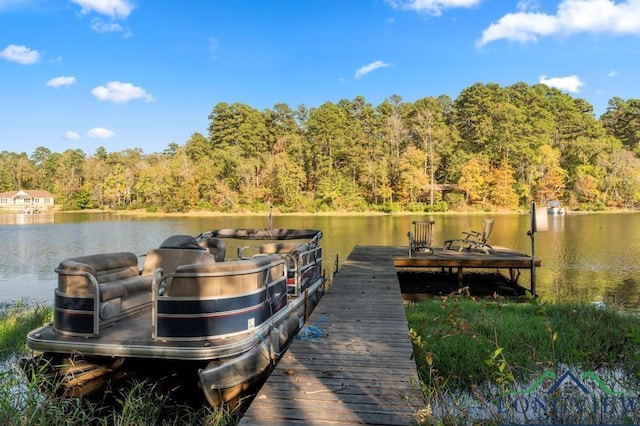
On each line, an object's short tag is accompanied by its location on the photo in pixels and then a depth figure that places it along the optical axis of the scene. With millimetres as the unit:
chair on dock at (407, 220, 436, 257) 12808
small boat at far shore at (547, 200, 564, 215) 47116
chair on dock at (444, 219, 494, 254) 13133
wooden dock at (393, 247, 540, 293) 11805
